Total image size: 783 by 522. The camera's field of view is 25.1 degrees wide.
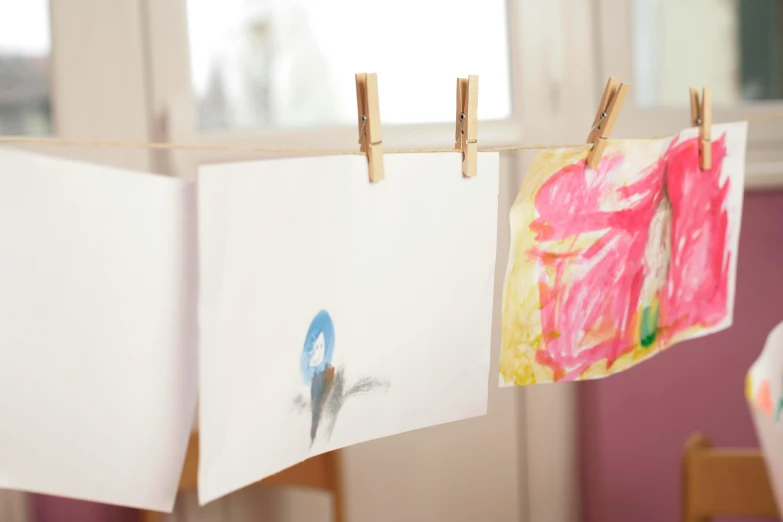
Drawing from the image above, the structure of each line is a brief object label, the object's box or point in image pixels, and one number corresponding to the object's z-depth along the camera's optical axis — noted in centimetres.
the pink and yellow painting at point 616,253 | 137
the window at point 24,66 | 176
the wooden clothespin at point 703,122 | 141
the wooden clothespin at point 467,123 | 130
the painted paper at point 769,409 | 131
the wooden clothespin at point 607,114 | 135
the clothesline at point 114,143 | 117
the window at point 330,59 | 183
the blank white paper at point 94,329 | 118
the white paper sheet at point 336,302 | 121
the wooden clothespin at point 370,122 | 126
